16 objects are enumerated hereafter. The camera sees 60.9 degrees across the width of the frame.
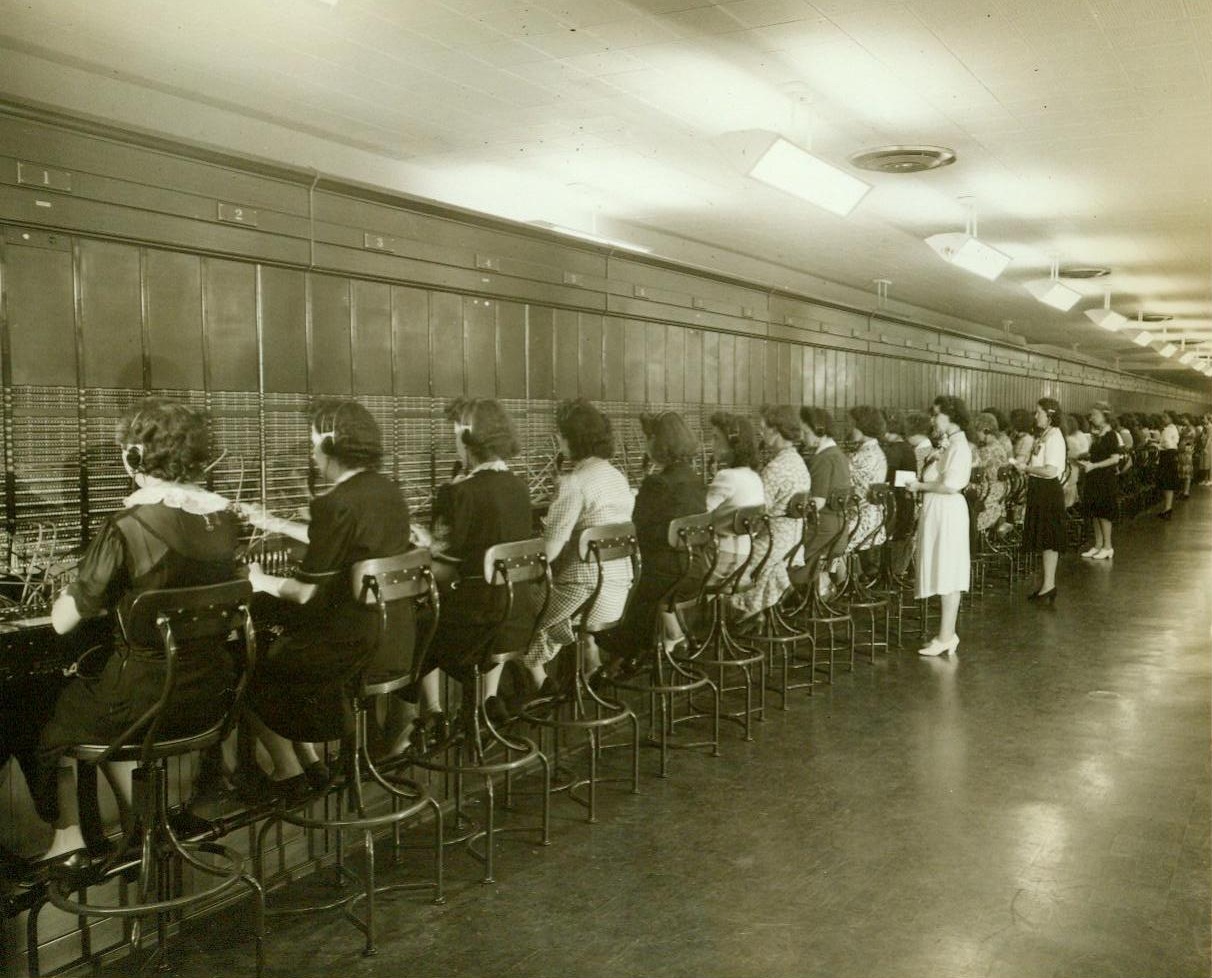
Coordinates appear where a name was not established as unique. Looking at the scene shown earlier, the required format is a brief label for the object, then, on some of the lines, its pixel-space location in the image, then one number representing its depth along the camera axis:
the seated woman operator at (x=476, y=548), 3.36
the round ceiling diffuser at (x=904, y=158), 5.43
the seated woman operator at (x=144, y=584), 2.58
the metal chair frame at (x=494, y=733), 3.21
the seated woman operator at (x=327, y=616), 2.90
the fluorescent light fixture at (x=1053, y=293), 9.63
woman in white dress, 6.09
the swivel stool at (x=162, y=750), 2.44
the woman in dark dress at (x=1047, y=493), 7.57
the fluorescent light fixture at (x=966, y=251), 7.31
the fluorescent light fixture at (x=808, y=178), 4.76
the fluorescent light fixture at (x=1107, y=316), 12.00
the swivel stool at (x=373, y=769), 2.82
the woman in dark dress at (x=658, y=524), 4.20
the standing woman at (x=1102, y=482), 9.67
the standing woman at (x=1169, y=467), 14.24
